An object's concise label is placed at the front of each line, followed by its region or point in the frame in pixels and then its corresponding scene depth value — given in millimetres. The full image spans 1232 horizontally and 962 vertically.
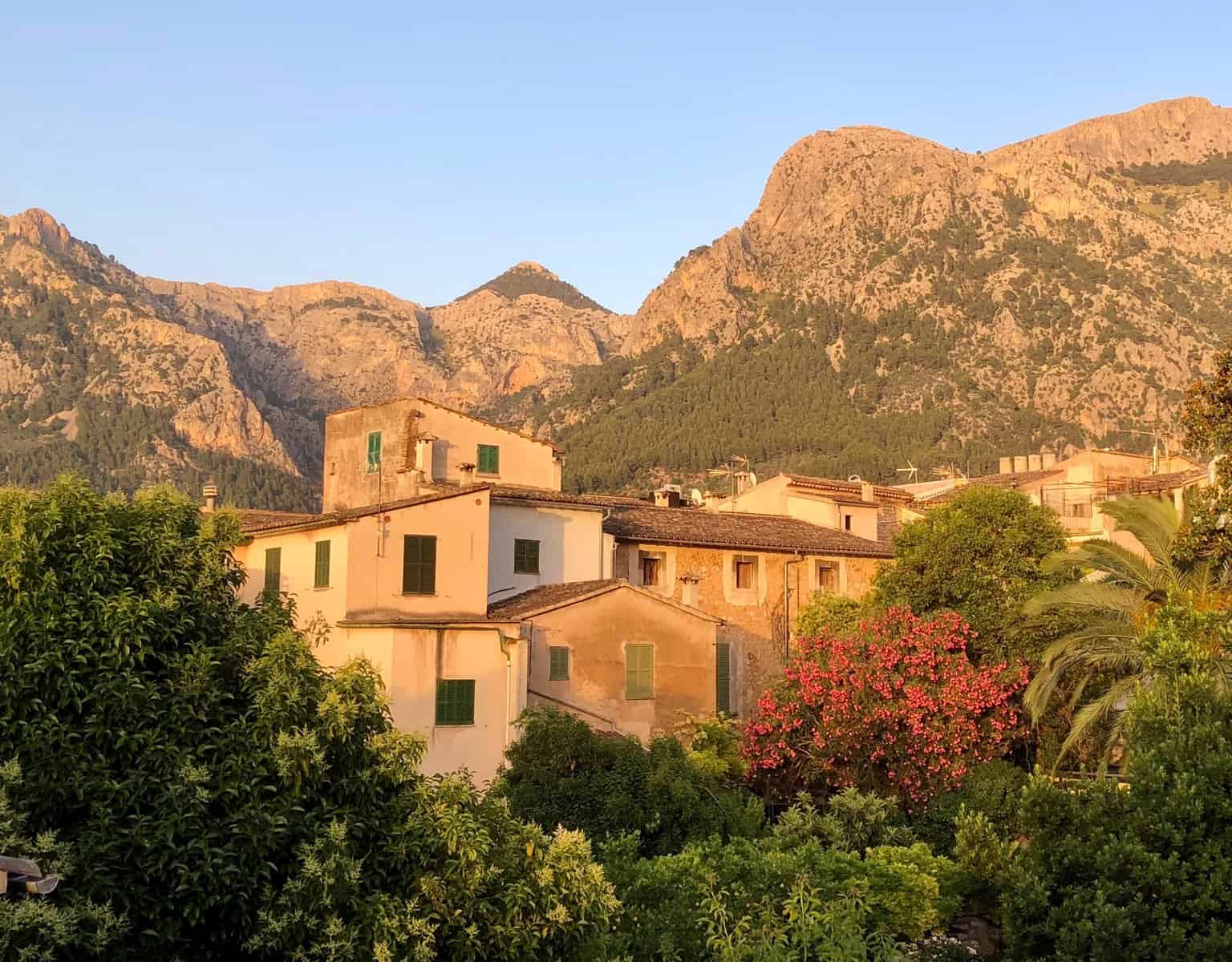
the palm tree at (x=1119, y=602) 26141
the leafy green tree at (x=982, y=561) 35562
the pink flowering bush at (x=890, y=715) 31391
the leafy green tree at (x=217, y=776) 11734
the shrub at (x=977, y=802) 29000
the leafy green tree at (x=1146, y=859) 16062
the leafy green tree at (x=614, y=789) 26328
